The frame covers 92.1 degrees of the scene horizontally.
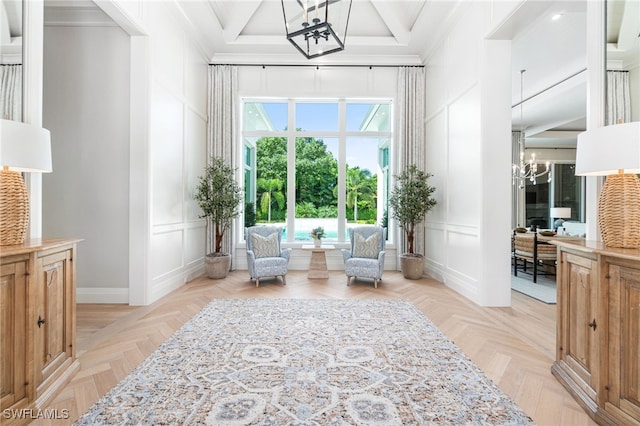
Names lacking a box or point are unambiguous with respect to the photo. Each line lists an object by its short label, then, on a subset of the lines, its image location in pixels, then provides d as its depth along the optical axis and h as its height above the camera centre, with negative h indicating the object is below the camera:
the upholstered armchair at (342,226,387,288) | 4.85 -0.65
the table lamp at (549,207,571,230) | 8.06 +0.06
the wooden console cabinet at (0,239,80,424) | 1.72 -0.69
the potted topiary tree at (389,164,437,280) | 5.33 +0.16
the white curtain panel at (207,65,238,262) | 6.03 +1.97
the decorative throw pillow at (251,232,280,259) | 5.09 -0.51
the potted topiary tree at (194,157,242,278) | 5.30 +0.22
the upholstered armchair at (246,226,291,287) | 4.88 -0.65
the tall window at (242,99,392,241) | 6.43 +1.15
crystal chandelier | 7.33 +1.44
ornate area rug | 1.80 -1.16
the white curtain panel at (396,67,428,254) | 6.05 +1.95
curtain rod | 6.12 +2.98
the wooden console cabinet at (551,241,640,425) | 1.67 -0.70
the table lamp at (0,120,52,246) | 1.80 +0.30
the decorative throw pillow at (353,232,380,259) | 5.21 -0.54
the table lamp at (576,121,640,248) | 1.78 +0.28
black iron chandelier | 5.47 +3.61
